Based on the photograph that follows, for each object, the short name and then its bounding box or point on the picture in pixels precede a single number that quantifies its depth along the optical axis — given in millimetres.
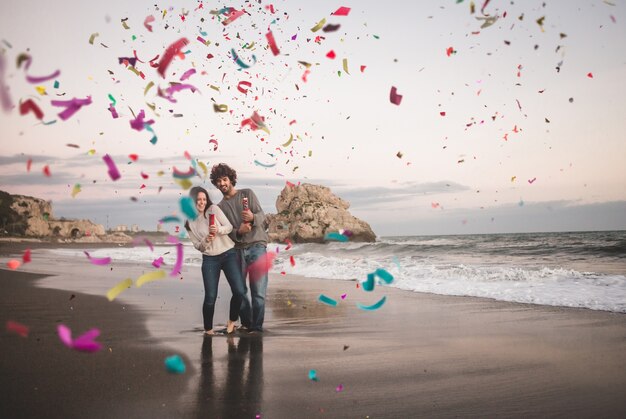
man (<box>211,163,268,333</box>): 6043
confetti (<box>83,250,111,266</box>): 4063
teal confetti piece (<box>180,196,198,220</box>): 3871
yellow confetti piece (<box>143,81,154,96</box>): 4331
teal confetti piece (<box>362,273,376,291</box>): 4148
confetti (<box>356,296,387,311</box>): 7893
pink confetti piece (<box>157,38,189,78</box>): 4434
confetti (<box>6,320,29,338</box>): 3035
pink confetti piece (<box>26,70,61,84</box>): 3469
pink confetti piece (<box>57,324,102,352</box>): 3078
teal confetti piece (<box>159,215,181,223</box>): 4160
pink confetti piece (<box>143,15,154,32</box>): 5312
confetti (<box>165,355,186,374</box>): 3550
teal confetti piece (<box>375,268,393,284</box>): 3915
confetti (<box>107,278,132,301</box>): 3693
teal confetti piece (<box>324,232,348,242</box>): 4731
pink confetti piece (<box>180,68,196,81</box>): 4950
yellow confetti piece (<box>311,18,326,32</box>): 5501
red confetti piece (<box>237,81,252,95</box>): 6223
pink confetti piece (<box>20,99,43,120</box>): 3320
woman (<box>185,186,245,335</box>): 5809
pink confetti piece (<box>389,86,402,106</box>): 5421
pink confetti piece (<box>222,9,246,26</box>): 5656
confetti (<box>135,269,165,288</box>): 3816
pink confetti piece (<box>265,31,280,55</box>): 5328
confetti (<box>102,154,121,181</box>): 3838
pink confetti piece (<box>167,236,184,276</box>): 4245
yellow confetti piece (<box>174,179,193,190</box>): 3674
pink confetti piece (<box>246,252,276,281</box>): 6047
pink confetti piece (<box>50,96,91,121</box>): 3764
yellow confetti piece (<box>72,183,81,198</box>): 4148
